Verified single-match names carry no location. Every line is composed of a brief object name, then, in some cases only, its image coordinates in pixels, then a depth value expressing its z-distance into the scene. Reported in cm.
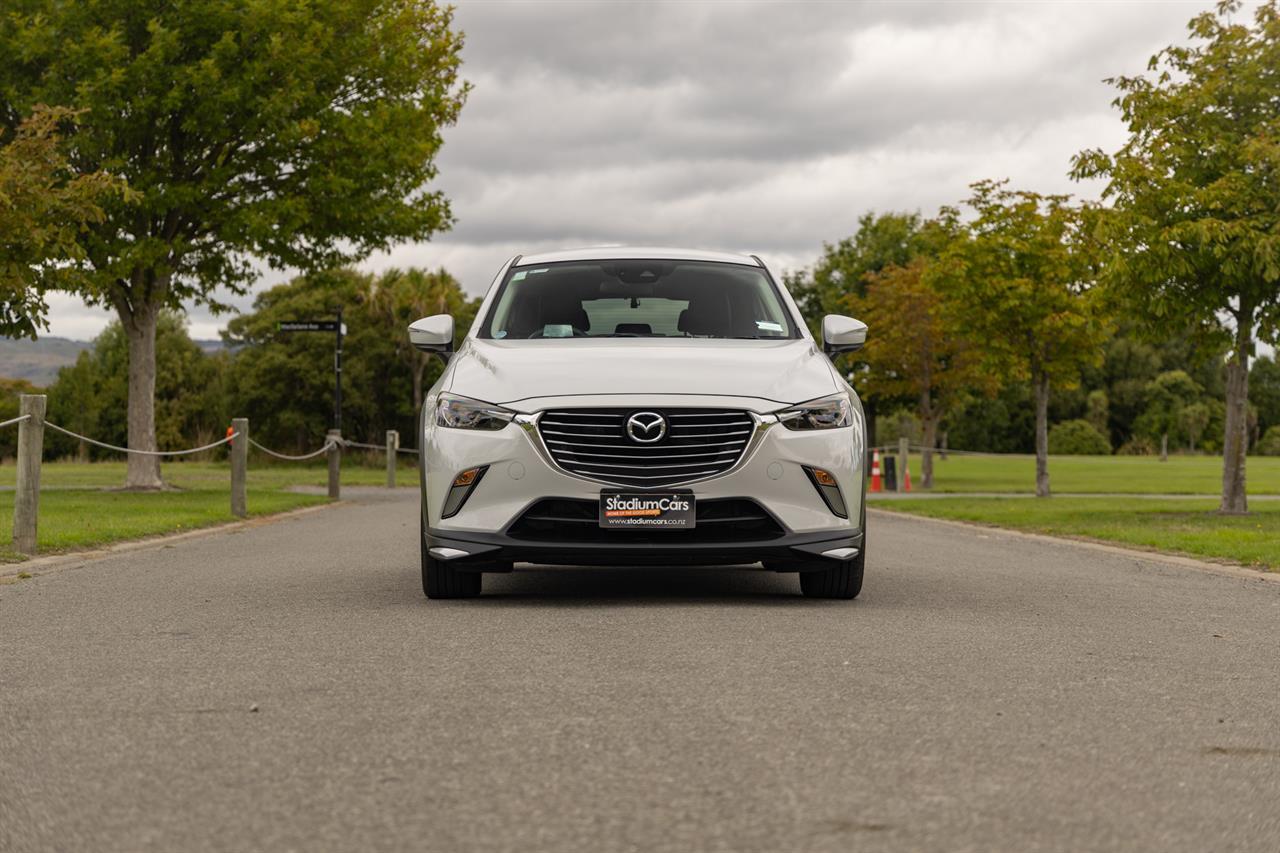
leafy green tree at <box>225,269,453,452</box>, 6144
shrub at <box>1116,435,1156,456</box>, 8756
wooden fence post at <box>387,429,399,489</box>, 3131
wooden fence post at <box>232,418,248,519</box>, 1755
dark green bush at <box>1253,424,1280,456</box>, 9475
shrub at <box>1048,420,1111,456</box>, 8825
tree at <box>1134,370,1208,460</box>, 8862
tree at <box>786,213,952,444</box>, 5319
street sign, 2352
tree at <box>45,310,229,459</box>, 7312
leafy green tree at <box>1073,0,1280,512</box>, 1730
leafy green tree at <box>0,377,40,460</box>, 7259
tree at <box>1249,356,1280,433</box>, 10969
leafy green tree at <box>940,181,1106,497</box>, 3003
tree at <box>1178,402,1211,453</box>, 8588
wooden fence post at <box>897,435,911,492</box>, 3316
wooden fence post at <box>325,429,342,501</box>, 2422
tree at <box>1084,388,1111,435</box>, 9306
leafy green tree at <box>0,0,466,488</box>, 2227
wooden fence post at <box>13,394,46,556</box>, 1087
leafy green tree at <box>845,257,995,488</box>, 3988
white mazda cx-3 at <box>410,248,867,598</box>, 749
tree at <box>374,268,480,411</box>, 5884
